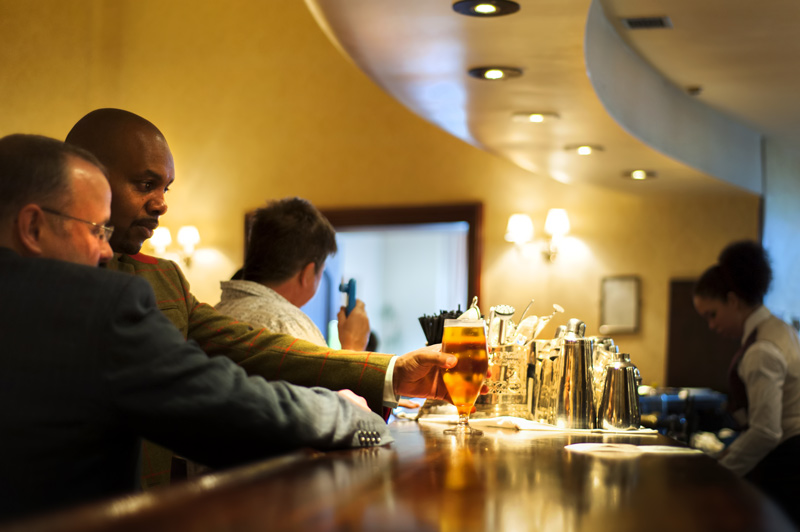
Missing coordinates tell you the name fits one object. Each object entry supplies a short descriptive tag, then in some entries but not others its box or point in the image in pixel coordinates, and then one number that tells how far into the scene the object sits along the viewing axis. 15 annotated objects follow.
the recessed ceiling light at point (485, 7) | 3.01
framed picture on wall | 6.79
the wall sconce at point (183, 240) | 7.99
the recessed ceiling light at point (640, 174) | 5.84
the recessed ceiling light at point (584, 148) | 5.16
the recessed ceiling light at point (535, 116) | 4.55
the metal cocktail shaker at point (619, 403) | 1.87
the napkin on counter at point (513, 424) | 1.75
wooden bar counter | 0.66
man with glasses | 1.03
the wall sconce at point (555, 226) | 6.78
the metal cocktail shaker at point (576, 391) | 1.84
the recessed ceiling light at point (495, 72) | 3.84
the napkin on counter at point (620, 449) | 1.35
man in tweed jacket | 1.60
